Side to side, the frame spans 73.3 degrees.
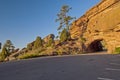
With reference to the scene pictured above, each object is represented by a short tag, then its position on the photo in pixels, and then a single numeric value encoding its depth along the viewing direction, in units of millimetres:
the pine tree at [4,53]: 24432
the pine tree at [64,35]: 20898
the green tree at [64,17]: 22004
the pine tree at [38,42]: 28053
